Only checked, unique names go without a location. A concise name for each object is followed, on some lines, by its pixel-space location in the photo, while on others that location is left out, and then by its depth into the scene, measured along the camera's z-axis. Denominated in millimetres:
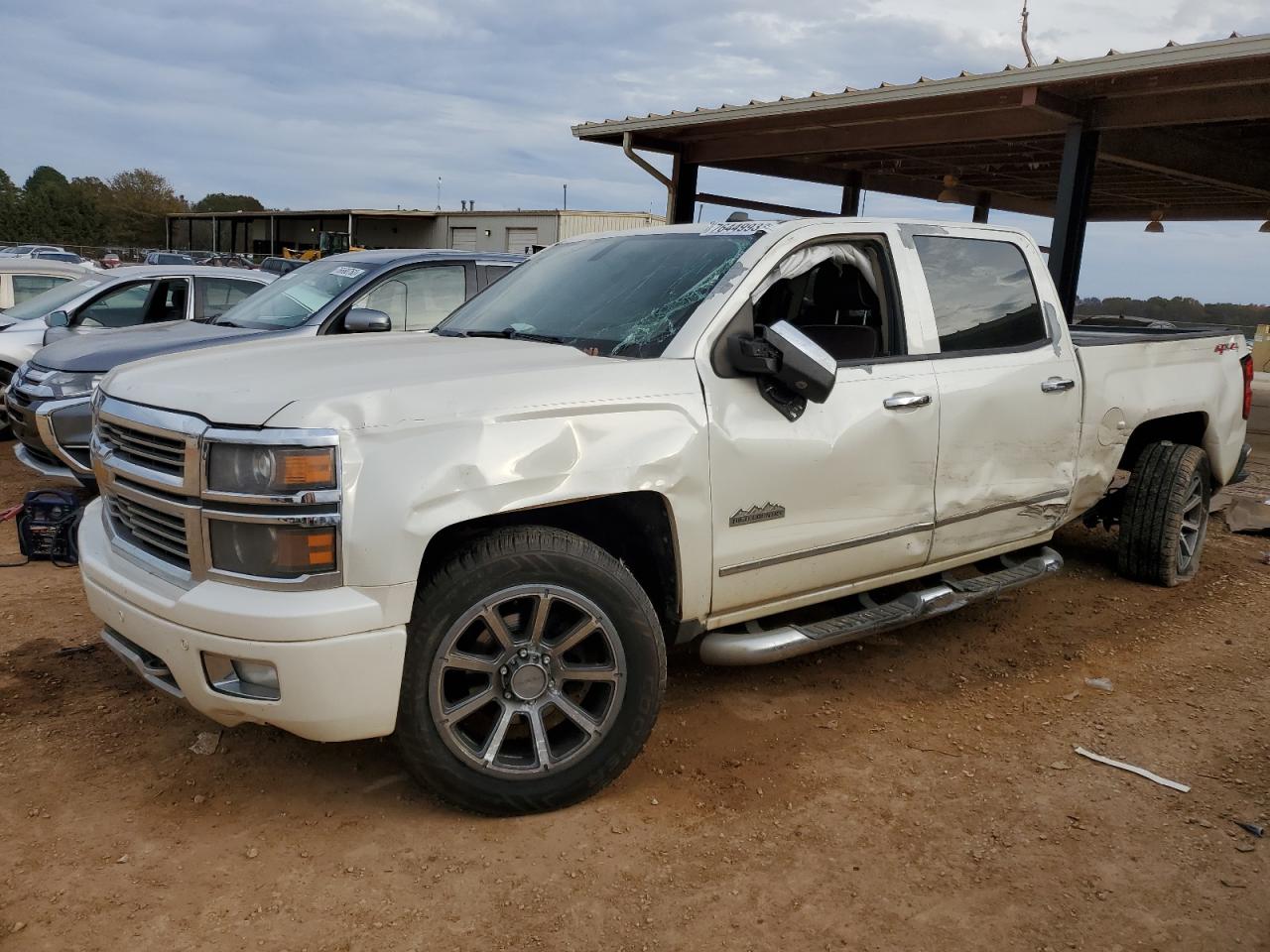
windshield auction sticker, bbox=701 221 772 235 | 3898
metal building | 36000
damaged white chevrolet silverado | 2752
